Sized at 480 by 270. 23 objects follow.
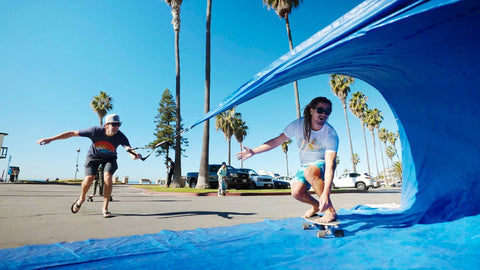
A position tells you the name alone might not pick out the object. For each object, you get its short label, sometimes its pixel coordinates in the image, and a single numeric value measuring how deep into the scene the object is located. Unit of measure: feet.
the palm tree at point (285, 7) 59.67
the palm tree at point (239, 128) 130.31
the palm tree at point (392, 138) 179.31
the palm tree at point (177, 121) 52.47
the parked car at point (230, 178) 51.62
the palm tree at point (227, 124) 128.47
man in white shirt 9.02
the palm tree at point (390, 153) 228.22
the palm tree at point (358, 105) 109.79
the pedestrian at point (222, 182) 34.88
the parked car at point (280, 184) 58.02
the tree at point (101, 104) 98.66
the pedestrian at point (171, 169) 42.91
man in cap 12.56
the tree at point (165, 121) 108.05
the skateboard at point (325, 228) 8.37
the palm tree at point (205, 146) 47.21
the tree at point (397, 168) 182.04
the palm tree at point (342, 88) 90.22
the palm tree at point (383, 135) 178.58
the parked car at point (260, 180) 53.67
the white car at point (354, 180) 61.31
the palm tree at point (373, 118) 127.65
